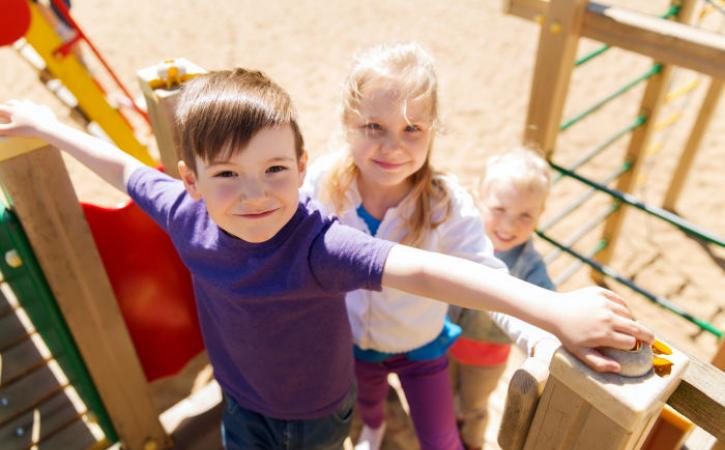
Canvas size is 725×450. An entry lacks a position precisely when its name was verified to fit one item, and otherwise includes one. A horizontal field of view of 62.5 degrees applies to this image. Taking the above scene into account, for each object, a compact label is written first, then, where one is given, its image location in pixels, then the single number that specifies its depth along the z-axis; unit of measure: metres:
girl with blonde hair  1.60
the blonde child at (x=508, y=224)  2.10
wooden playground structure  1.05
